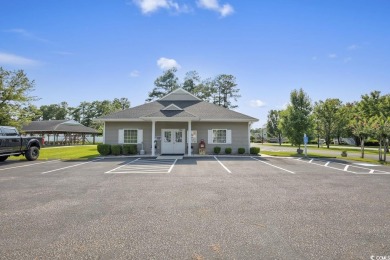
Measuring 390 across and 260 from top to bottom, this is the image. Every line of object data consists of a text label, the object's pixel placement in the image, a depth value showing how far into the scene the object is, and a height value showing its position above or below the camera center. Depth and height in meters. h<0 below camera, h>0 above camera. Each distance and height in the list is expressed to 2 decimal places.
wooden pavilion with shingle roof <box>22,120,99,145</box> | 40.84 +1.62
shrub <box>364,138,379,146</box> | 49.56 -1.32
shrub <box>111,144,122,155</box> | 20.75 -1.11
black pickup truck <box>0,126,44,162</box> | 14.80 -0.46
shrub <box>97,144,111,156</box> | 20.81 -1.02
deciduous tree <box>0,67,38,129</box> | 25.20 +4.33
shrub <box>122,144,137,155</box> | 21.08 -1.04
